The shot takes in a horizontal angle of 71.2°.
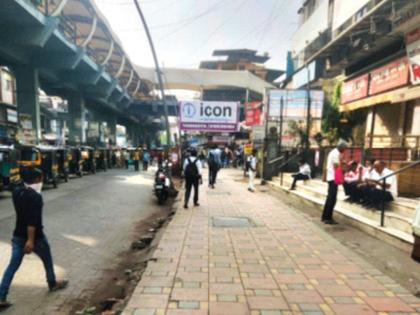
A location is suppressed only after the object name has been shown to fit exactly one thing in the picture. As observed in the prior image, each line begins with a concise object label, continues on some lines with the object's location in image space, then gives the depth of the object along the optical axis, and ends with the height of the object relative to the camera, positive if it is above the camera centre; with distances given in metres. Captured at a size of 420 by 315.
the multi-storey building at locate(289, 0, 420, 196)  9.42 +3.47
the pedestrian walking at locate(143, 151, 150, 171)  25.24 -1.77
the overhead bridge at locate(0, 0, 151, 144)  13.60 +5.03
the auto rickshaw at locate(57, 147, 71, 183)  14.88 -1.27
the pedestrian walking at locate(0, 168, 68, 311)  3.37 -0.97
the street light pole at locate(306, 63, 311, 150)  14.08 +0.84
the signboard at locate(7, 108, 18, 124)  25.45 +1.81
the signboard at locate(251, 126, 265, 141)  19.62 +0.64
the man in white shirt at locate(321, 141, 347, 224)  6.36 -0.75
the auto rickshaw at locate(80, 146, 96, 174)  20.13 -1.59
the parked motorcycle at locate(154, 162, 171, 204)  10.13 -1.62
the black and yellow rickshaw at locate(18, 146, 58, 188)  11.93 -1.09
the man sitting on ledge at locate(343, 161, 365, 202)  6.82 -0.86
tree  16.21 +1.37
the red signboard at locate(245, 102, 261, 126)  24.64 +2.39
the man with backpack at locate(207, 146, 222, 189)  12.73 -0.95
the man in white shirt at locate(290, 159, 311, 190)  10.68 -1.11
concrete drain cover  6.63 -1.88
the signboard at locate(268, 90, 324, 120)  17.16 +2.34
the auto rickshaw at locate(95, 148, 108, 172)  23.16 -1.71
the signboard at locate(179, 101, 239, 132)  15.62 +1.35
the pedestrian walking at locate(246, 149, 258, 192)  12.10 -1.14
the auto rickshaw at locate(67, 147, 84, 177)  17.95 -1.50
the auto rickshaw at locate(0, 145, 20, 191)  10.54 -1.12
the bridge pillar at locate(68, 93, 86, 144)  25.70 +1.74
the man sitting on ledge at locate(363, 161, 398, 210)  6.09 -0.88
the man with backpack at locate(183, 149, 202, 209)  8.30 -0.91
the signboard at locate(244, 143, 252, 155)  19.59 -0.47
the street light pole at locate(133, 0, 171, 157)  10.25 +3.44
